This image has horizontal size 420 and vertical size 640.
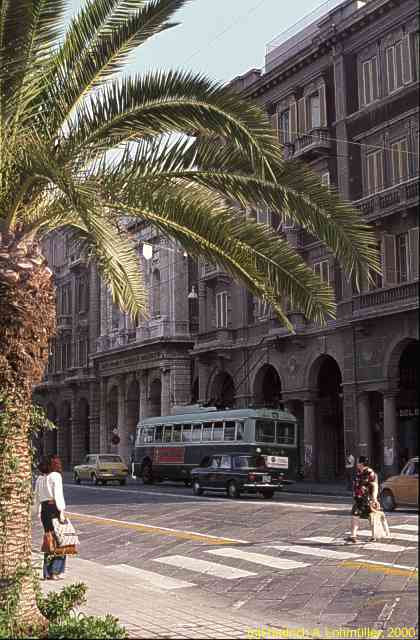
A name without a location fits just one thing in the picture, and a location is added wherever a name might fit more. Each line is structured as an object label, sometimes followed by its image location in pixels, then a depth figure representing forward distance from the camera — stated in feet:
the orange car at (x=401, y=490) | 70.33
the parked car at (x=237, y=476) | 92.84
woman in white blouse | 38.40
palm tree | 27.48
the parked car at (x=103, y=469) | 138.41
